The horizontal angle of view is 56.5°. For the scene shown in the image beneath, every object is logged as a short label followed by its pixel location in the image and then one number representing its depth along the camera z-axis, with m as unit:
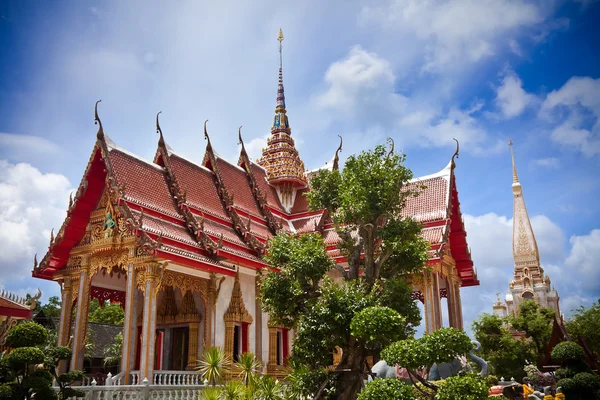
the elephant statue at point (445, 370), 10.77
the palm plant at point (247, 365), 12.08
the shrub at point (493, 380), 11.72
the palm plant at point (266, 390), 10.41
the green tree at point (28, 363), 9.21
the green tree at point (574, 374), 10.45
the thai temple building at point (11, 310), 16.89
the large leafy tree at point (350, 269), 10.20
